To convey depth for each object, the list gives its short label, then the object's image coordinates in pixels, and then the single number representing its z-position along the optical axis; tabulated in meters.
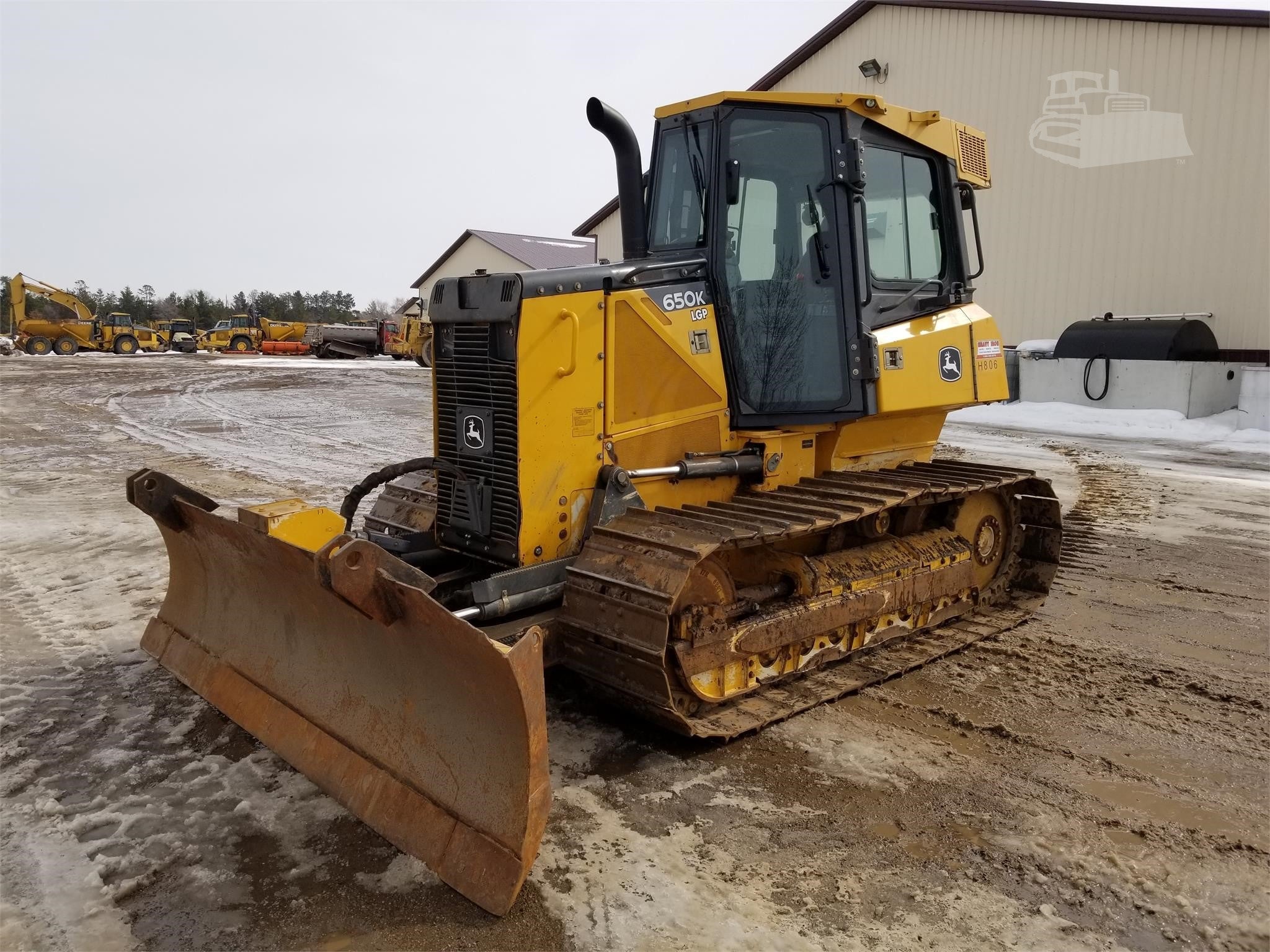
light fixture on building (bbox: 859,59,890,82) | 21.08
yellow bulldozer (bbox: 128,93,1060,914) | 3.74
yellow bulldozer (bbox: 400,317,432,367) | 30.28
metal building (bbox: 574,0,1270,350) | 16.16
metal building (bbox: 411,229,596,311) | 41.56
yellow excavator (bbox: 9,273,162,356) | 37.69
